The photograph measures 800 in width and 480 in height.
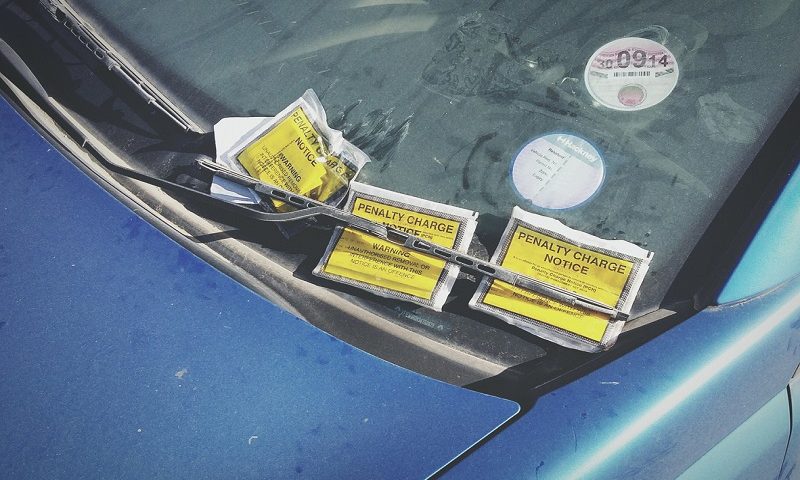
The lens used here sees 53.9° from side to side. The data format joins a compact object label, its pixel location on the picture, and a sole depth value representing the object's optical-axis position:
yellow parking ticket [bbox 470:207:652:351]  1.48
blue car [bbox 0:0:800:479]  1.45
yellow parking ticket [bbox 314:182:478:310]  1.55
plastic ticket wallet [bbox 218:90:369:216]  1.66
